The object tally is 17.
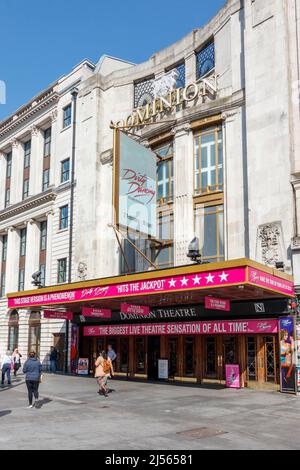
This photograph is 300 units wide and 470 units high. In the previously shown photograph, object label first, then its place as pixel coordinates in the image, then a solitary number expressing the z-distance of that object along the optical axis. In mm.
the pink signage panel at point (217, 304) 18406
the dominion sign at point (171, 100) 26734
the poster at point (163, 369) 25141
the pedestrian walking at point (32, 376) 16000
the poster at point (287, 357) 19672
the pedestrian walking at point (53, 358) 32500
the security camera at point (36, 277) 30906
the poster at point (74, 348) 31111
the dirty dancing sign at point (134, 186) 25094
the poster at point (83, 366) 29719
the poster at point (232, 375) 21516
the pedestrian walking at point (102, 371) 18781
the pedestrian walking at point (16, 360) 28291
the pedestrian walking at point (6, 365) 23348
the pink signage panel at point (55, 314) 28641
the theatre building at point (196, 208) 21141
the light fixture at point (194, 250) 22047
